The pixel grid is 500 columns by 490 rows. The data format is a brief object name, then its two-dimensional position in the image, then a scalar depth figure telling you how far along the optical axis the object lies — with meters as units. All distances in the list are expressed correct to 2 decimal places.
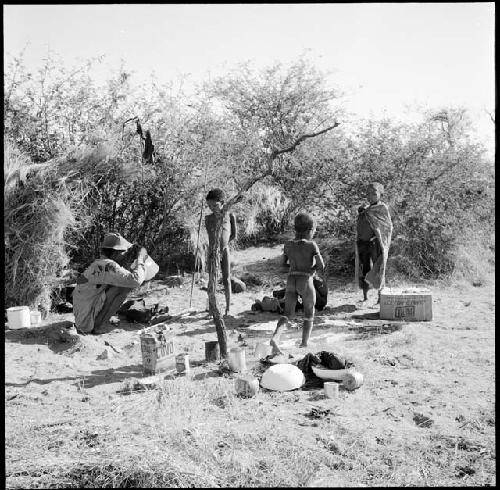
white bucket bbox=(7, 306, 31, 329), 6.70
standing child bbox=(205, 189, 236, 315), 7.00
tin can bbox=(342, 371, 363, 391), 4.69
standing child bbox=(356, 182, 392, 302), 8.12
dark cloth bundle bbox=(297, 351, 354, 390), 4.88
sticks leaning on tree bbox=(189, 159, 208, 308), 8.74
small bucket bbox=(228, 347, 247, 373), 5.10
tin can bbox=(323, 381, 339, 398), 4.54
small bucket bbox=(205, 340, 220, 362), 5.54
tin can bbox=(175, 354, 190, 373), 5.16
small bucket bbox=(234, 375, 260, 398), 4.55
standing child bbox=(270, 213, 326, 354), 5.80
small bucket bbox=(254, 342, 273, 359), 5.55
